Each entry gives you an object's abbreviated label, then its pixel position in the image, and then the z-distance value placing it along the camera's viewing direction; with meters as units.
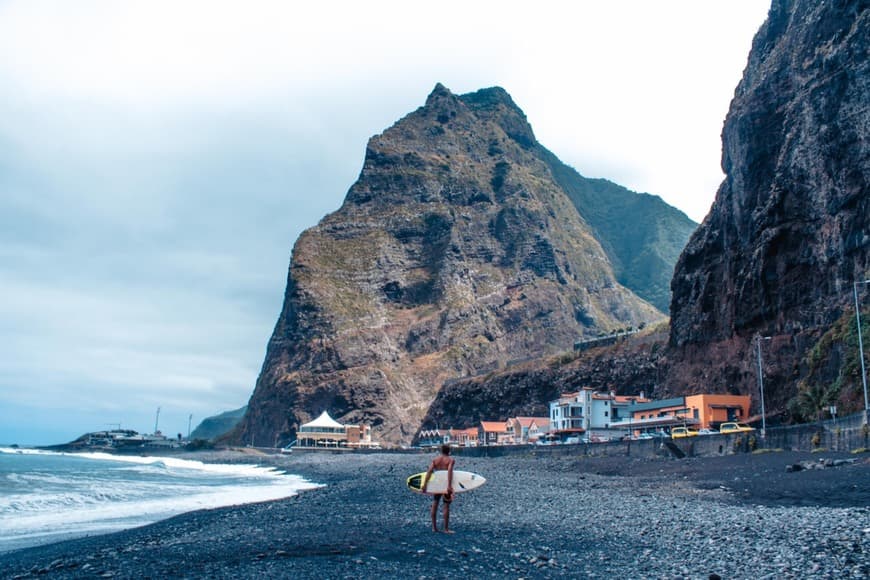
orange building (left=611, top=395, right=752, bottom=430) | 50.38
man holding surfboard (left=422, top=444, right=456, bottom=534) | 12.94
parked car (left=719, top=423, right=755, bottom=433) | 44.25
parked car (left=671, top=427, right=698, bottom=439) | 48.40
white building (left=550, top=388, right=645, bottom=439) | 68.62
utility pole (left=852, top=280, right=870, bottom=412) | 30.55
